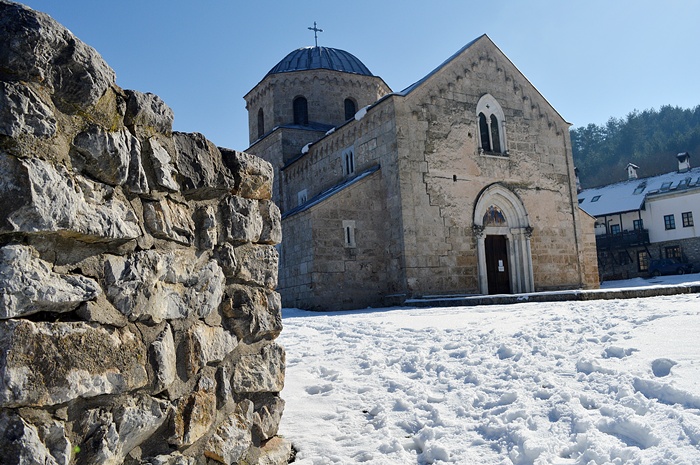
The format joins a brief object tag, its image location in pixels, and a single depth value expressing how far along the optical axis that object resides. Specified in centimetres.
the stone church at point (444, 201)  1589
